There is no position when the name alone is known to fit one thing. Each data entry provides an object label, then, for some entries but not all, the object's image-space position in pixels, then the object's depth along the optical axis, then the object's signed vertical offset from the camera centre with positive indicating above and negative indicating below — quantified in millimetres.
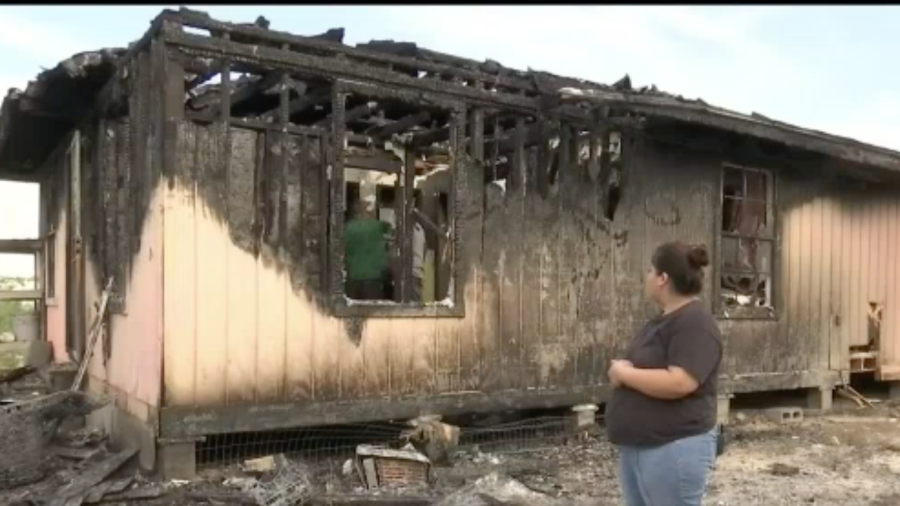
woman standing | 3363 -584
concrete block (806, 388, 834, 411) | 10406 -1820
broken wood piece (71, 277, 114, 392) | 7359 -755
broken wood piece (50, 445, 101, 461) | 6695 -1673
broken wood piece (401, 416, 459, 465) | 7000 -1605
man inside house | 7770 -48
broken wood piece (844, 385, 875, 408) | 10969 -1896
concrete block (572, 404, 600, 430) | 8281 -1636
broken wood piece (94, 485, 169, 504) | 5664 -1694
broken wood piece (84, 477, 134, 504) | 5598 -1666
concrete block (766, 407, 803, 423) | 9672 -1889
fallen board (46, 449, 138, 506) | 5500 -1652
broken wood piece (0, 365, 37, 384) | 9523 -1486
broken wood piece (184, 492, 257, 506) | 5609 -1698
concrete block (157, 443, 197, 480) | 6012 -1549
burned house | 6195 +222
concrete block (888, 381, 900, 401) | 11562 -1896
